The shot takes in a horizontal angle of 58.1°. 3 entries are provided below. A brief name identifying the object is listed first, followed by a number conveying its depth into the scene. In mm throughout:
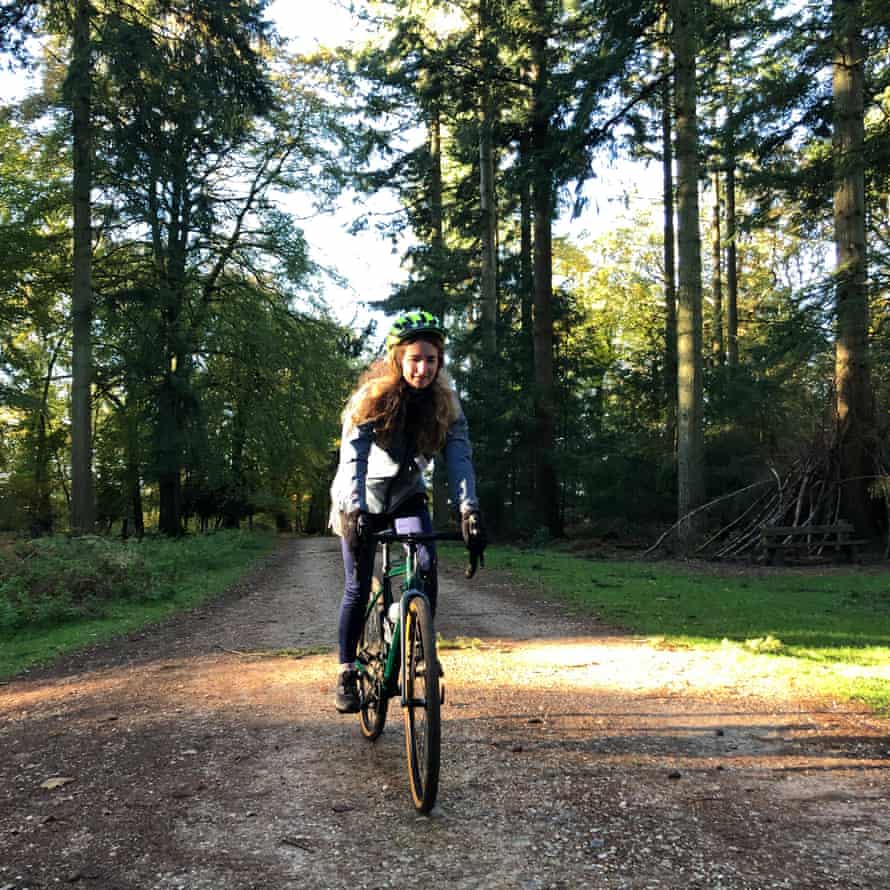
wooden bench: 14438
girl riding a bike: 3965
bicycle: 3379
